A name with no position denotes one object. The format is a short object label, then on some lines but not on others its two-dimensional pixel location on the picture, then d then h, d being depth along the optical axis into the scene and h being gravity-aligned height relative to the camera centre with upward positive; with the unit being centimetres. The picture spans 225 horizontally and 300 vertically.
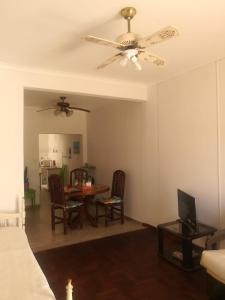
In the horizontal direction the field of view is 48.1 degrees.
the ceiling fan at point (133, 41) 190 +88
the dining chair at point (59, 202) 445 -89
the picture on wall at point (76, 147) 710 +17
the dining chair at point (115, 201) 490 -93
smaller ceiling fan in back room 514 +94
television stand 303 -120
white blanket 156 -86
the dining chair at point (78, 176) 542 -52
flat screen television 321 -77
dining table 463 -73
